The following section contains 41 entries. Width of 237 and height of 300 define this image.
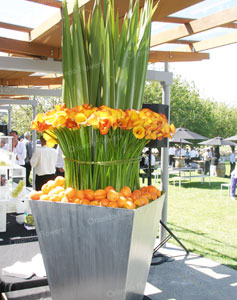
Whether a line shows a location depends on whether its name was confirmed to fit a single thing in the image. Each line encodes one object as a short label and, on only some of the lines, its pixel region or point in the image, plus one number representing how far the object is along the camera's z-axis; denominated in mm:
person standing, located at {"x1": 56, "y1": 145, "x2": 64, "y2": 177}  6738
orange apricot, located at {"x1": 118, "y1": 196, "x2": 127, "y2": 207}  1385
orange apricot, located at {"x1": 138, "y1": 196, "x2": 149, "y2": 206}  1455
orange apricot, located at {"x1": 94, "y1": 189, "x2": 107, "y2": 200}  1429
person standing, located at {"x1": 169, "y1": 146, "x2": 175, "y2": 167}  18562
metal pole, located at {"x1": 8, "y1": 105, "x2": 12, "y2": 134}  11601
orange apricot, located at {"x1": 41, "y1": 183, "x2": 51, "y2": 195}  1593
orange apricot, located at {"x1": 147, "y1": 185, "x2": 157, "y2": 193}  1588
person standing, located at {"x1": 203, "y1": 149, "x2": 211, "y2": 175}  15414
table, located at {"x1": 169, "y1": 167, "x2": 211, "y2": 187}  12822
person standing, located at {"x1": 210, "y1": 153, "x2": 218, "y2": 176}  15320
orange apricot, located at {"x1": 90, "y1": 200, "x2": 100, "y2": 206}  1400
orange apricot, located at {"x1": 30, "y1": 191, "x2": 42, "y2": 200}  1508
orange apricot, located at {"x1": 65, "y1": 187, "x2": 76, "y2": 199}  1453
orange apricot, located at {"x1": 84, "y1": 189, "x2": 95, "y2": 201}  1439
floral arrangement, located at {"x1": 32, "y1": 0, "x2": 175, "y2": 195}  1477
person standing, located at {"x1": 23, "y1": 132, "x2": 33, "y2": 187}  9309
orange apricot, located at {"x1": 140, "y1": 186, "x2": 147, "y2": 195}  1579
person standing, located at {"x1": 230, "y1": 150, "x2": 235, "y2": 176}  15666
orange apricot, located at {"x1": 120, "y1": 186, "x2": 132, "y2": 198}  1463
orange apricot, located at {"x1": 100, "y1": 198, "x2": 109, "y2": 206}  1392
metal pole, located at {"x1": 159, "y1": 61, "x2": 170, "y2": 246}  4336
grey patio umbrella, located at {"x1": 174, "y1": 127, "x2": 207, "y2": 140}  13953
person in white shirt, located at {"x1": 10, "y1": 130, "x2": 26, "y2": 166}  8141
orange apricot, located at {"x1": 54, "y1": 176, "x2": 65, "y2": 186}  1652
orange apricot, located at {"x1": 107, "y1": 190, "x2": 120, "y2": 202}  1402
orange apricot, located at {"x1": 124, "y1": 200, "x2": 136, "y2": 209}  1369
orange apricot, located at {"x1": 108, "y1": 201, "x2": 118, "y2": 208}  1387
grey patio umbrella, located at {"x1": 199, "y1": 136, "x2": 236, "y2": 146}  16991
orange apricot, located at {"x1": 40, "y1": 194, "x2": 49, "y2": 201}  1488
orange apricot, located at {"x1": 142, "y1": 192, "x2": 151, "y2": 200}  1526
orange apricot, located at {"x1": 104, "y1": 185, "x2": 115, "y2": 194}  1454
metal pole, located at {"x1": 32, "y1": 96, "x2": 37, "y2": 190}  8522
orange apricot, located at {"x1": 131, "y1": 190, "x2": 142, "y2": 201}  1469
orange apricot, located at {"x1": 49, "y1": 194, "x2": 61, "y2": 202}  1469
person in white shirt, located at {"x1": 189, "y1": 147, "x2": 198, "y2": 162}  18911
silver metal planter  1358
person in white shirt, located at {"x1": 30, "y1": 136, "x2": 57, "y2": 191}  6363
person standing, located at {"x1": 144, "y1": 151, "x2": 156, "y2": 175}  12188
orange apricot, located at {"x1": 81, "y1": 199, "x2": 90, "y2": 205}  1423
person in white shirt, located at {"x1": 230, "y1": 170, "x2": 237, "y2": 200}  9055
